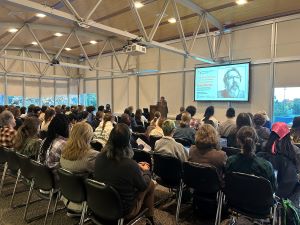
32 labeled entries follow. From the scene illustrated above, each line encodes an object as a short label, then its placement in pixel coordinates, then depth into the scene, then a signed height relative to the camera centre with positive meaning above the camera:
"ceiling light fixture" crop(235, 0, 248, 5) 6.31 +2.56
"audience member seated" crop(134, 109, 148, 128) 7.07 -0.49
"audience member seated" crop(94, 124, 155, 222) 2.17 -0.61
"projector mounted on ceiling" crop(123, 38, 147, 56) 6.29 +1.36
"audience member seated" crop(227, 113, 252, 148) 3.92 -0.32
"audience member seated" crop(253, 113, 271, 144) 4.16 -0.40
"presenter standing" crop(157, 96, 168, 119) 9.60 -0.16
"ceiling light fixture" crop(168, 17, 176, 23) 7.85 +2.59
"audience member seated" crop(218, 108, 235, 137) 4.74 -0.43
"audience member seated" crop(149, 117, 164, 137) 4.64 -0.54
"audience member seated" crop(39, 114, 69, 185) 2.95 -0.50
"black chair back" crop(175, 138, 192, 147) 4.13 -0.65
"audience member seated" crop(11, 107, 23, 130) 6.50 -0.32
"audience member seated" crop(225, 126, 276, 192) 2.36 -0.57
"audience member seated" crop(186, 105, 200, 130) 5.91 -0.45
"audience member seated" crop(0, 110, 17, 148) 3.84 -0.49
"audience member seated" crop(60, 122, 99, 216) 2.56 -0.56
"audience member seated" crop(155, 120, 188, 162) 3.24 -0.58
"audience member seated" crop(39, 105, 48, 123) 6.57 -0.35
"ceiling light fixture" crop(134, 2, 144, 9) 6.42 +2.51
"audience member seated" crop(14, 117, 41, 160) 3.36 -0.53
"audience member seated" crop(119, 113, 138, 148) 4.55 -0.34
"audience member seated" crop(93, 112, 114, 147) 4.31 -0.51
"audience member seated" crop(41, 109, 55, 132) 5.04 -0.30
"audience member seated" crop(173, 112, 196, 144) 4.31 -0.50
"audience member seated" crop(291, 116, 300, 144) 3.35 -0.37
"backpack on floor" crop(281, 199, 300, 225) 2.43 -1.07
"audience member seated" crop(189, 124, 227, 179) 2.80 -0.55
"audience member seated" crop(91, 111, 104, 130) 6.08 -0.42
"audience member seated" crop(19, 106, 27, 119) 7.84 -0.34
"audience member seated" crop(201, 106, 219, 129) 5.34 -0.29
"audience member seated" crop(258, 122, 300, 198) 2.56 -0.58
